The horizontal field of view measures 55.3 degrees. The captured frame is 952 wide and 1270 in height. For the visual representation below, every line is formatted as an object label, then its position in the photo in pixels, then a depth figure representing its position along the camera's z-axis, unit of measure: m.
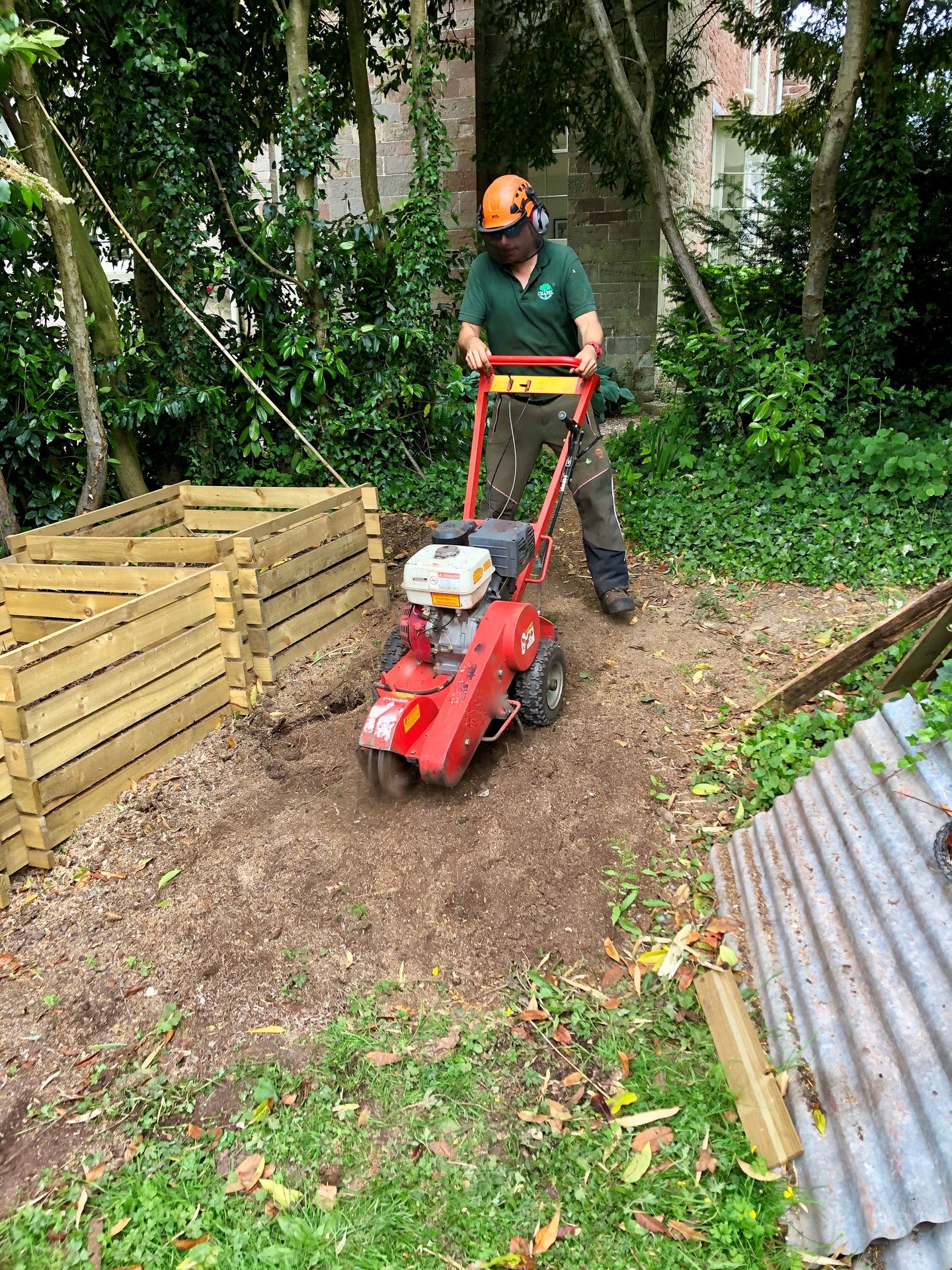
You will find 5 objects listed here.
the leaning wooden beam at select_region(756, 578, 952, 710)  3.65
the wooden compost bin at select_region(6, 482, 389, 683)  4.54
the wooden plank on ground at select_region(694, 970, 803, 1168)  2.20
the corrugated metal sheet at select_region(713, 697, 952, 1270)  1.99
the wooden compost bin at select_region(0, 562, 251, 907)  3.42
